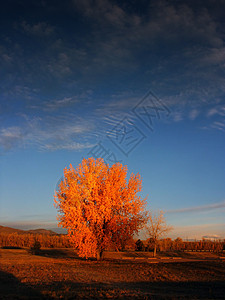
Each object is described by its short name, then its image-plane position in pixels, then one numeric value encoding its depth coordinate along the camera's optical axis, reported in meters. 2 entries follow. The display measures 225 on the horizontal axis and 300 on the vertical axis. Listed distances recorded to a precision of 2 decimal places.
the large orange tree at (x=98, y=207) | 26.02
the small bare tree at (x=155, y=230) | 41.34
